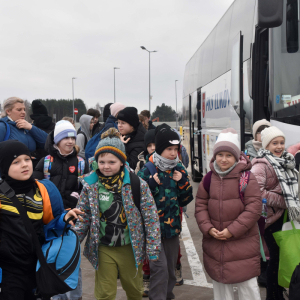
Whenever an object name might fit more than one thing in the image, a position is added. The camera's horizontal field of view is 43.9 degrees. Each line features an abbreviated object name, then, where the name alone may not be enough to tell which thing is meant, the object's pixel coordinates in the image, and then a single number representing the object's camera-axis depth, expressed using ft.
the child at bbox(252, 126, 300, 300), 11.68
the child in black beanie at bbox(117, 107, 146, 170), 14.56
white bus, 15.35
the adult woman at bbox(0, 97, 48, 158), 14.34
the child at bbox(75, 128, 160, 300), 10.24
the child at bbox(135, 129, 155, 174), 14.21
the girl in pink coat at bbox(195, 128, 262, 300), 10.63
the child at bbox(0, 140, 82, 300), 8.79
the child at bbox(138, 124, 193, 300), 11.50
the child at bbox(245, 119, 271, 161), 14.90
